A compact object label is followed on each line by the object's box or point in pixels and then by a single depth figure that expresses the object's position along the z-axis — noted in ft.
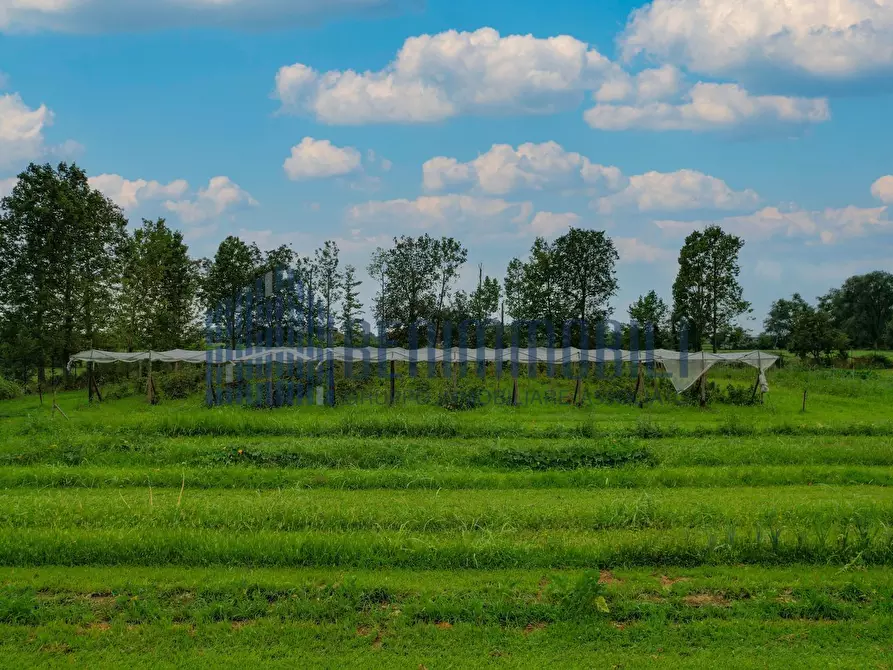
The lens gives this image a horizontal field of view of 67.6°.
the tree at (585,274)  136.36
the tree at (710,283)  135.74
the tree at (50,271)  105.29
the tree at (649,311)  147.54
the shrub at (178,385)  83.76
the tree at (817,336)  133.90
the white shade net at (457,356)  73.46
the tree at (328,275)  124.77
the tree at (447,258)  135.14
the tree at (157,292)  110.63
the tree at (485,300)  133.39
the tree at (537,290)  135.23
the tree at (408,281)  132.46
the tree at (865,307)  225.76
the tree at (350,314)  118.42
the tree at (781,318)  229.45
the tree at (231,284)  115.00
